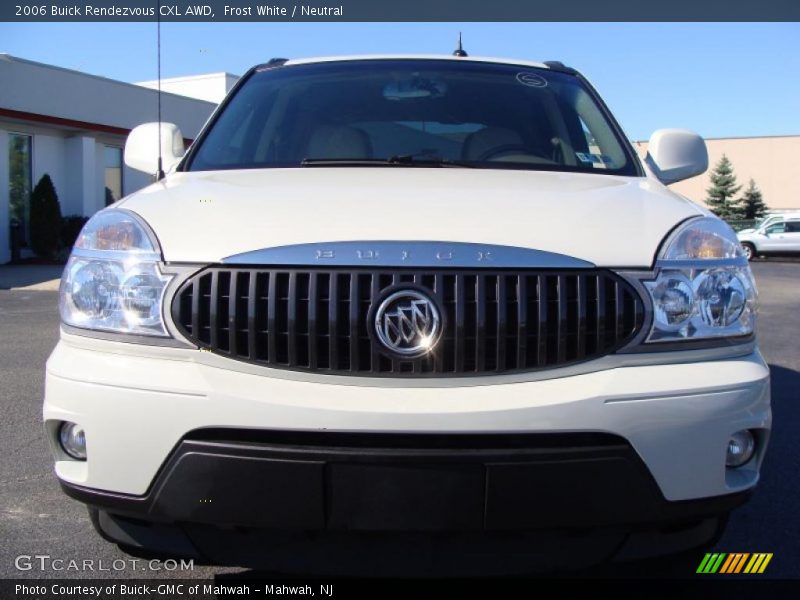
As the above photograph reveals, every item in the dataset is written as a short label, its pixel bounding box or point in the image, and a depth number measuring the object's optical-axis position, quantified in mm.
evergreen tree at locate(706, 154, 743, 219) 59312
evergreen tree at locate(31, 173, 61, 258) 19156
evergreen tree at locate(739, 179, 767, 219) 59750
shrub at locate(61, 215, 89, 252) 20156
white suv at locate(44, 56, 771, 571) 2064
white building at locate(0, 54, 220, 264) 19312
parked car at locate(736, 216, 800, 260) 31031
